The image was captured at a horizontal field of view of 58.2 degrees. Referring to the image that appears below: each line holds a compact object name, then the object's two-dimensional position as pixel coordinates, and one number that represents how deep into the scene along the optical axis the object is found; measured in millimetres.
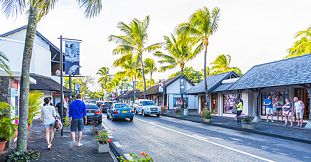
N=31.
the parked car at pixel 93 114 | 20072
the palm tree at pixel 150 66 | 48375
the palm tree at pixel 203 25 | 24281
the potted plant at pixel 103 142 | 8891
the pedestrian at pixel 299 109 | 15953
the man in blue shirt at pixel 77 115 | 9953
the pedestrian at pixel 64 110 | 14605
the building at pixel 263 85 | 17703
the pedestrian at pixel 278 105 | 19405
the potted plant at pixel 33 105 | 13484
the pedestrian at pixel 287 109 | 17172
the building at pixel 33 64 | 9289
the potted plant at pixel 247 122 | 16378
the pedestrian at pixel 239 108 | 19562
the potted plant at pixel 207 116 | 21250
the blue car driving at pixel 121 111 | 23094
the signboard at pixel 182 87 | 31272
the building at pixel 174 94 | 44250
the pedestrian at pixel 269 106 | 19264
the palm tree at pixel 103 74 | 96188
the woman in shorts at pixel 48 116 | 9328
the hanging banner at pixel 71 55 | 12812
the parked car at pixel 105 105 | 39062
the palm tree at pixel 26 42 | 6684
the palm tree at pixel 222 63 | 46653
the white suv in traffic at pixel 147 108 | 29953
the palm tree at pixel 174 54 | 33719
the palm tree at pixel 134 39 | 35062
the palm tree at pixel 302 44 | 34722
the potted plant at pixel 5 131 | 8234
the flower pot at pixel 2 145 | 8305
